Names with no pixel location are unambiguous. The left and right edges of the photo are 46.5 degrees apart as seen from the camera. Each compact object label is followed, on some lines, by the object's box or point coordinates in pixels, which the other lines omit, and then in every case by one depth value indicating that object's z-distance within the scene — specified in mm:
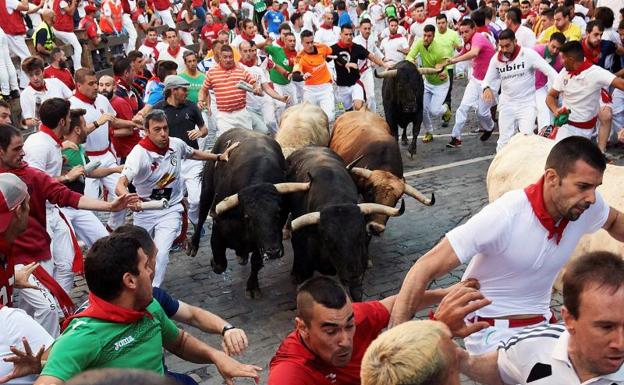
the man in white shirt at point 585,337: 2984
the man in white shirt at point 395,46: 17469
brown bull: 9031
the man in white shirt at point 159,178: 7617
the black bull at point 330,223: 7297
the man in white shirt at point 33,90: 10484
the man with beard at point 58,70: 12137
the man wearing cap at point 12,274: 4266
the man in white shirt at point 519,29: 13672
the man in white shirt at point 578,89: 9977
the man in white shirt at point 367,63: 14911
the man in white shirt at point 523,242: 4148
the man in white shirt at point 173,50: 15252
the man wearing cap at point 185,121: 9654
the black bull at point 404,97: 13375
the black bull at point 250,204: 7773
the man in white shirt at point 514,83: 11078
